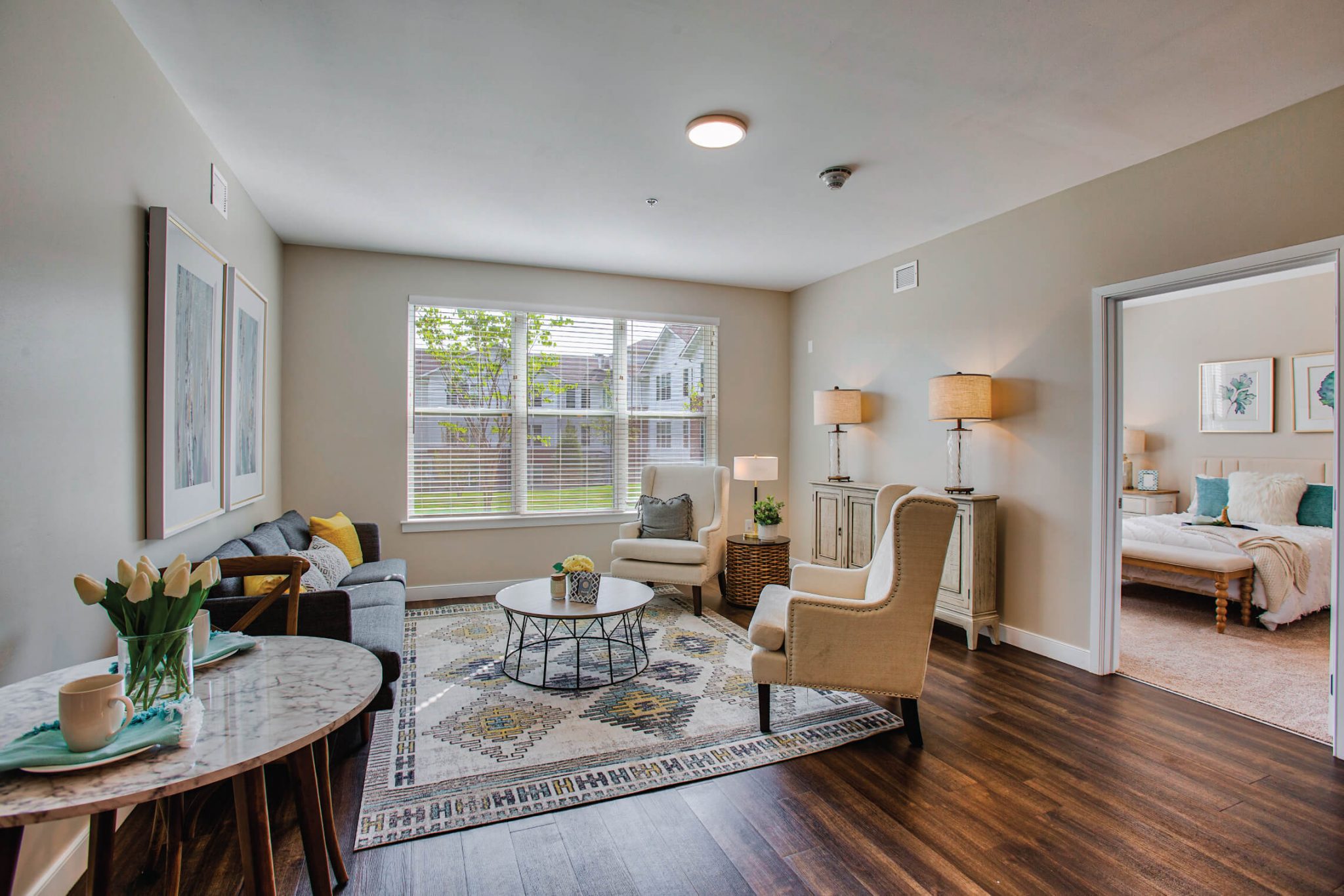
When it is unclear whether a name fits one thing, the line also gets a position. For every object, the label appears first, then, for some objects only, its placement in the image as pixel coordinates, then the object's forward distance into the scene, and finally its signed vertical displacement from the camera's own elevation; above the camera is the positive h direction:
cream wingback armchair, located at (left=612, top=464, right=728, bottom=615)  4.57 -0.69
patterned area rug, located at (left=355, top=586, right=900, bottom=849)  2.24 -1.19
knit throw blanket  4.27 -0.75
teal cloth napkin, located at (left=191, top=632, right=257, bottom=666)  1.56 -0.50
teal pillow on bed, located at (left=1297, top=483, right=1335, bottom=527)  5.01 -0.44
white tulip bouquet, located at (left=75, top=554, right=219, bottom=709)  1.26 -0.35
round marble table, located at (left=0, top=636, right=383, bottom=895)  1.00 -0.53
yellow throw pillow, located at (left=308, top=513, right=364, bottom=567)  3.92 -0.53
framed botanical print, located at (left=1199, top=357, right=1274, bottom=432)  5.72 +0.49
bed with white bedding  4.31 -0.68
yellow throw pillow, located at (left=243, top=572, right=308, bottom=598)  2.46 -0.53
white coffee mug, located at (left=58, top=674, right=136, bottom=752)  1.08 -0.45
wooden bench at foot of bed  4.27 -0.79
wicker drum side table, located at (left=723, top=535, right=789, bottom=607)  4.73 -0.87
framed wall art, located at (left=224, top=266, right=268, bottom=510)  3.20 +0.29
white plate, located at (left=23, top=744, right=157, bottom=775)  1.03 -0.51
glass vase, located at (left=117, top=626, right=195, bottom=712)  1.26 -0.43
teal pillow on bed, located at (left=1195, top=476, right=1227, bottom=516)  5.70 -0.41
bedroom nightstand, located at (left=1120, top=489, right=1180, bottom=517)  6.32 -0.52
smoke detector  3.27 +1.38
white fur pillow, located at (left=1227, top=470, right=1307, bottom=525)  5.14 -0.38
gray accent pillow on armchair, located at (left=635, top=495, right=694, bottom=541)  4.90 -0.54
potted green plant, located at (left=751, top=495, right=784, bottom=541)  4.77 -0.52
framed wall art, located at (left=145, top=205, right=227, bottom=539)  2.32 +0.27
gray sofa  2.37 -0.67
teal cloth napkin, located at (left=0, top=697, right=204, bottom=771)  1.05 -0.51
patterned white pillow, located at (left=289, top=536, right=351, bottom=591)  3.25 -0.62
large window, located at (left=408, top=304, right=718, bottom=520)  5.06 +0.33
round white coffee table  3.17 -1.16
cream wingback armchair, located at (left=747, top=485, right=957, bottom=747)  2.50 -0.72
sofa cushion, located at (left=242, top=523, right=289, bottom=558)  3.00 -0.46
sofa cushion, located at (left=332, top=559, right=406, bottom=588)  3.71 -0.74
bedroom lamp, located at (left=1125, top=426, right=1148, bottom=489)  6.65 +0.08
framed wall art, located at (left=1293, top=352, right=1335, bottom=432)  5.31 +0.47
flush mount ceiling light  2.76 +1.37
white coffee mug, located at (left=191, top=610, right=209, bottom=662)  1.52 -0.44
